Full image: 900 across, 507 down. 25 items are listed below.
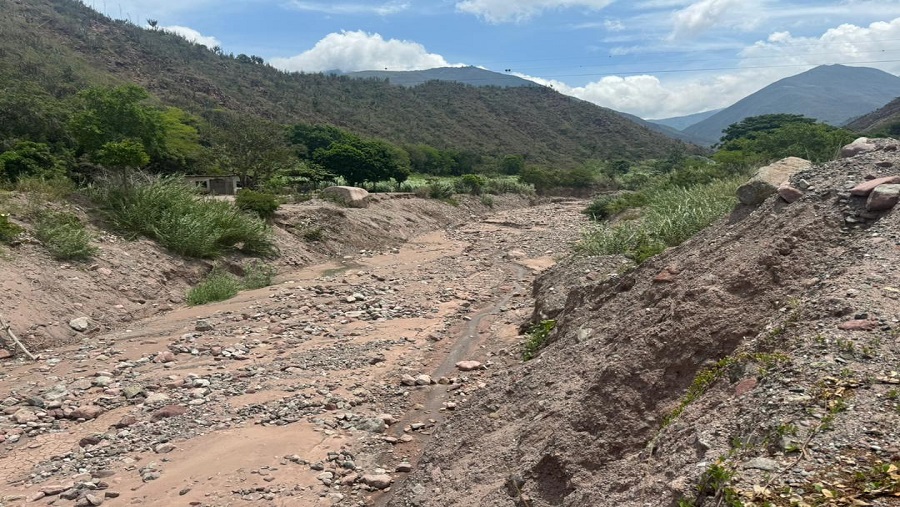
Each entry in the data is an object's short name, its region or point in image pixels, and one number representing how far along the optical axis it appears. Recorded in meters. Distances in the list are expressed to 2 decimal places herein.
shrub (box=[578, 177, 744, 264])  10.03
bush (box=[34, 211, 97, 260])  12.27
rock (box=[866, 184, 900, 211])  4.66
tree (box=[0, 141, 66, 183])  16.80
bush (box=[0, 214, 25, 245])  11.57
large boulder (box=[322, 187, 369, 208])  26.59
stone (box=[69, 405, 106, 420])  6.76
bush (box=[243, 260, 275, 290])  14.75
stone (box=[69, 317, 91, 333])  10.55
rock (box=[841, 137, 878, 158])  6.50
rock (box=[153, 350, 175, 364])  8.75
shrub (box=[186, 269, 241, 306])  12.92
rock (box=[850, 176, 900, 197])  4.96
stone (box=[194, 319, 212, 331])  10.38
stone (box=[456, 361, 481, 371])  8.34
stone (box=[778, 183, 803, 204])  5.74
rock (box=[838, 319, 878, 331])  3.27
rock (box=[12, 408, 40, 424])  6.64
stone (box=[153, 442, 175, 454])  5.91
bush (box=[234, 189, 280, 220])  19.41
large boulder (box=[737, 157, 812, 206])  7.09
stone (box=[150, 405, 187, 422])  6.69
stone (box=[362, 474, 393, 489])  5.39
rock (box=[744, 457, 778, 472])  2.51
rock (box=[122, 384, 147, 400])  7.31
